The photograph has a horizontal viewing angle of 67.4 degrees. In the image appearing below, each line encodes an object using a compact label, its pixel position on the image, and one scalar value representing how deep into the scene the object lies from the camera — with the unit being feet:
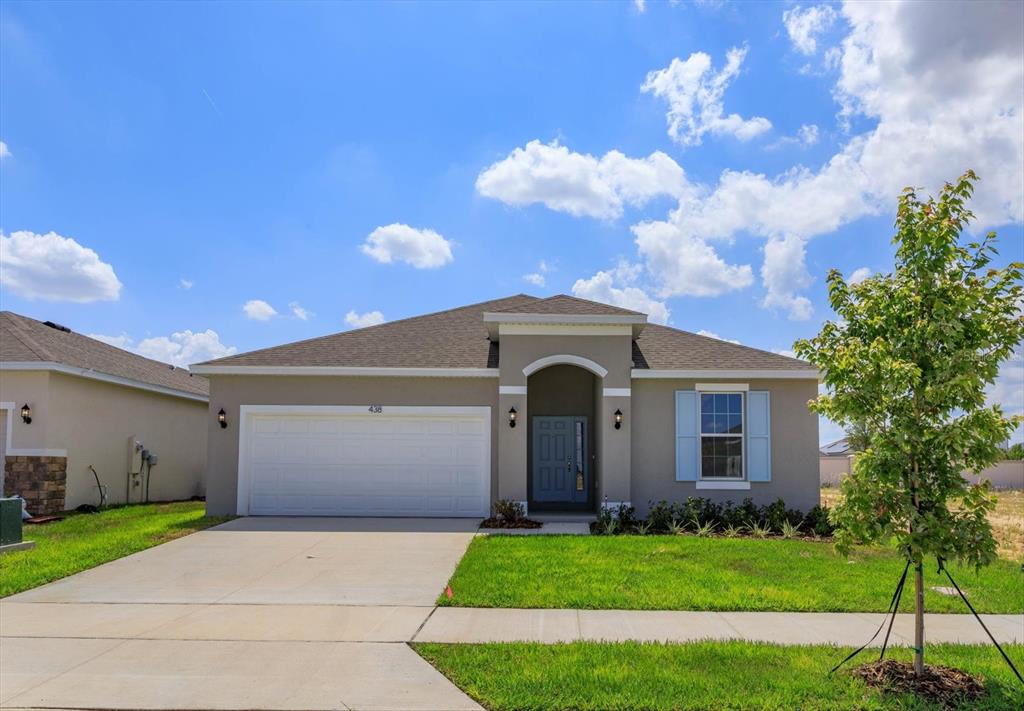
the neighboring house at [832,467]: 106.83
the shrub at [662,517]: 45.88
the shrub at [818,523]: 45.24
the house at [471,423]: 49.55
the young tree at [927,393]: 18.58
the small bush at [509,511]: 46.32
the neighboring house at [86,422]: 51.80
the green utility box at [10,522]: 37.58
